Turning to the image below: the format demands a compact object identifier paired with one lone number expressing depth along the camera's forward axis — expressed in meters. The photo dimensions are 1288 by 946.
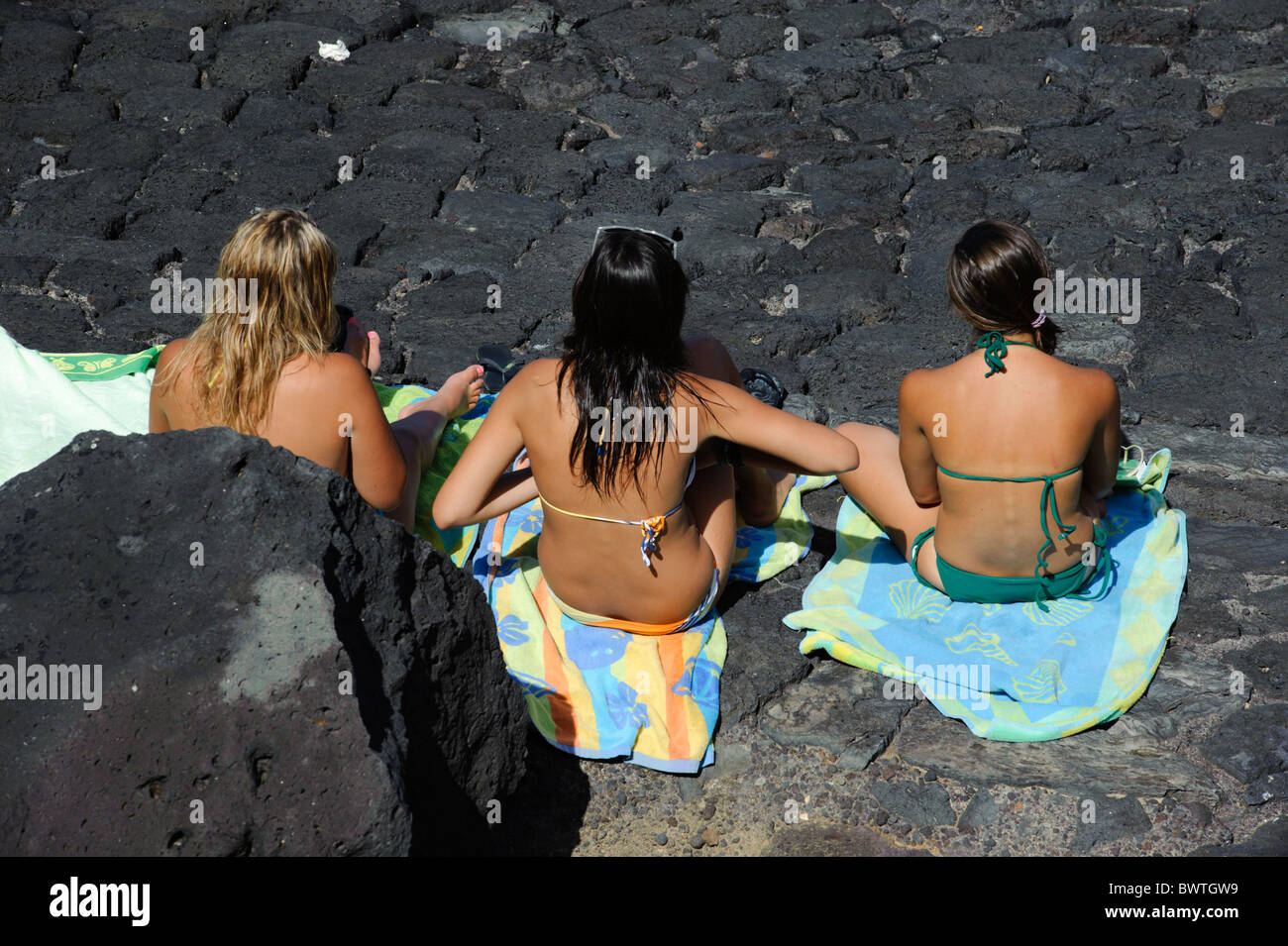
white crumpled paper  7.34
